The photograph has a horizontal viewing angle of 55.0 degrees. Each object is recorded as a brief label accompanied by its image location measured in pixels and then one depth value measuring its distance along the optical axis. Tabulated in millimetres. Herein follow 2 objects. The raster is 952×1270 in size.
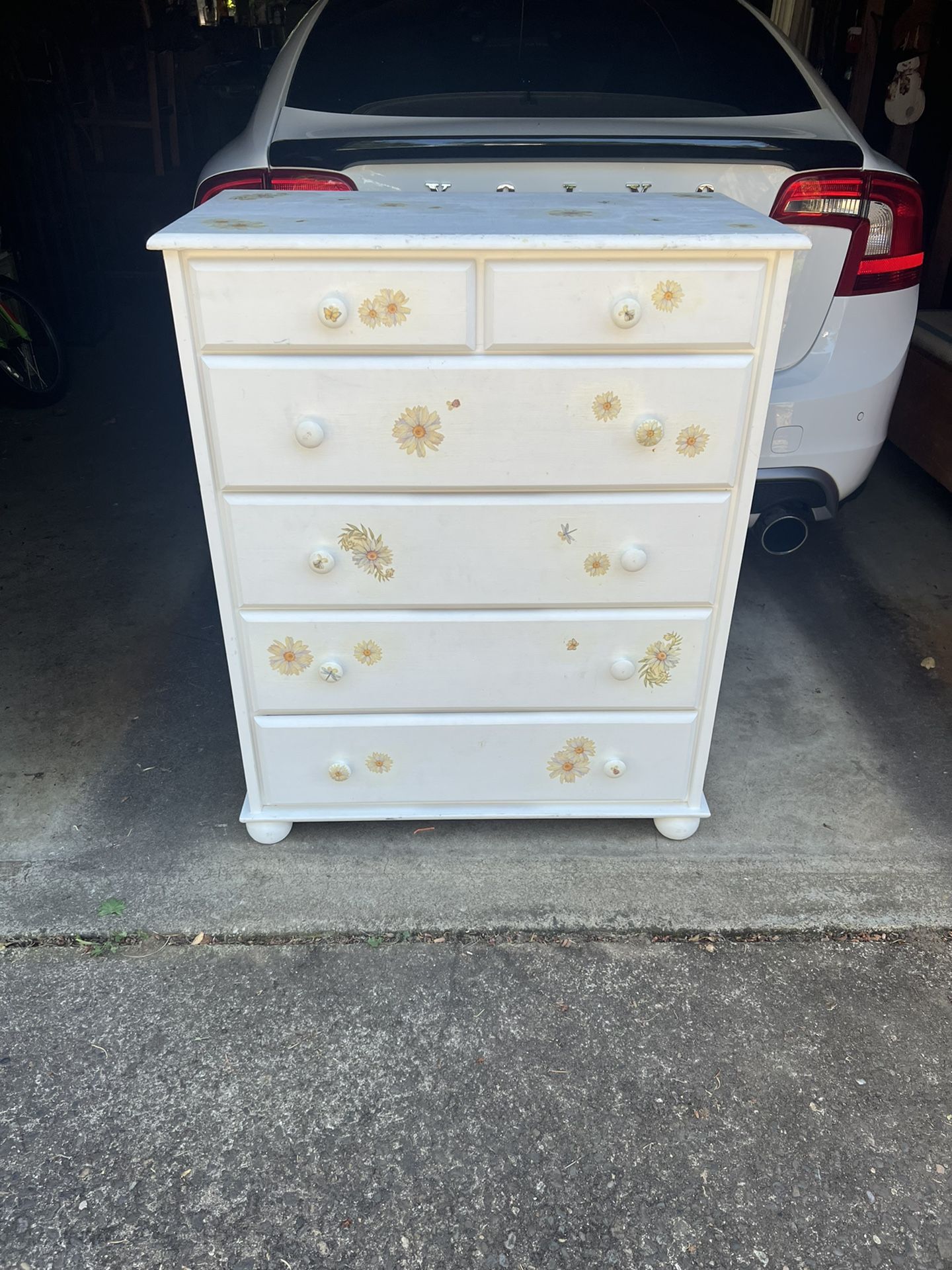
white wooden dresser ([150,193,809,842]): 1577
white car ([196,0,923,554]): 2193
